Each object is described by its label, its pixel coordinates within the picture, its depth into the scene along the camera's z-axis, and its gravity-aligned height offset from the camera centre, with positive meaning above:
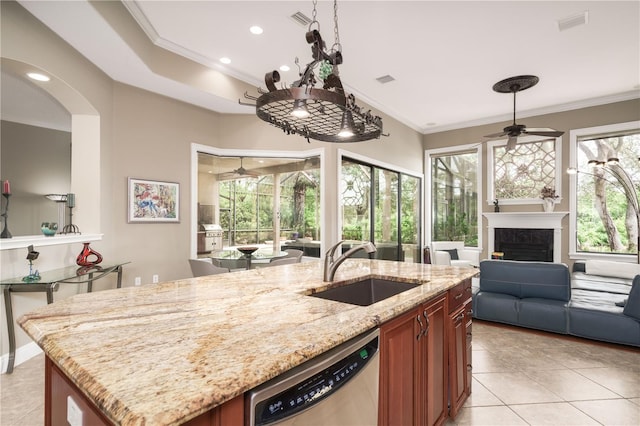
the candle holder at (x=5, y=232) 2.77 -0.14
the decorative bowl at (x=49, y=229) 3.18 -0.13
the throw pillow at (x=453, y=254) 6.47 -0.76
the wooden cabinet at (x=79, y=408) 0.74 -0.50
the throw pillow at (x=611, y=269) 4.50 -0.75
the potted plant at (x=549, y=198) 5.85 +0.30
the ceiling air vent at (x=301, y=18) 3.11 +1.89
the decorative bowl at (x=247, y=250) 4.06 -0.43
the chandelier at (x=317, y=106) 1.43 +0.51
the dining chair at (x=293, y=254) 4.29 -0.51
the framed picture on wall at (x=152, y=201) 4.00 +0.18
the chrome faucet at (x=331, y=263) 1.85 -0.29
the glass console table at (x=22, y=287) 2.64 -0.58
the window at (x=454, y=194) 6.87 +0.45
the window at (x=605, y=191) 5.41 +0.40
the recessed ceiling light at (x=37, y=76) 2.85 +1.22
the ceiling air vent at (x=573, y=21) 3.20 +1.93
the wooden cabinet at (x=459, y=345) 2.00 -0.83
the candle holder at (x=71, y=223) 3.47 -0.09
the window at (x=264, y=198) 4.94 +0.27
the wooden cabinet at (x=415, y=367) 1.38 -0.72
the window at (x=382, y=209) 5.38 +0.12
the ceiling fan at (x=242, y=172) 5.03 +0.66
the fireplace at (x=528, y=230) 5.82 -0.31
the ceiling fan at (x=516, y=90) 4.44 +1.86
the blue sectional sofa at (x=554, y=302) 3.12 -0.91
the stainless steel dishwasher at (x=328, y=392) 0.85 -0.52
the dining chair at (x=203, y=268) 3.42 -0.55
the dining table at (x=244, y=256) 4.03 -0.52
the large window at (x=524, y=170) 6.03 +0.86
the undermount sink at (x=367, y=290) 2.03 -0.49
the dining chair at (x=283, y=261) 3.61 -0.51
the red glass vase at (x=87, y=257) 3.31 -0.43
